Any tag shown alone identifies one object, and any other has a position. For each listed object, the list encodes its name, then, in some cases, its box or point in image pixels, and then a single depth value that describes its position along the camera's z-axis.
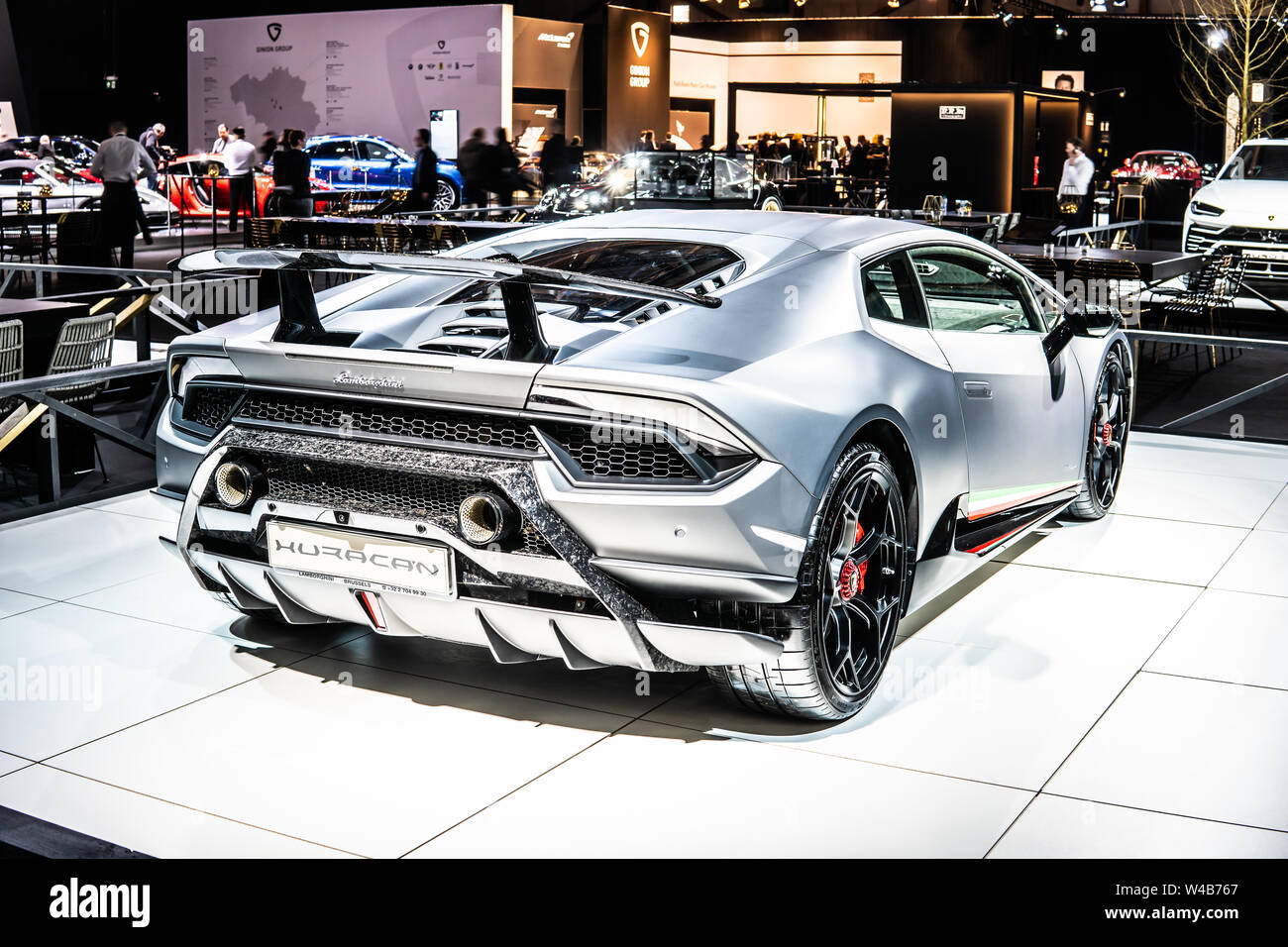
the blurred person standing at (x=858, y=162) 27.81
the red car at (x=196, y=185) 22.92
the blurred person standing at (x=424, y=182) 17.81
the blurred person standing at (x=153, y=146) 25.30
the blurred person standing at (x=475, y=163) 17.42
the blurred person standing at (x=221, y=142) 24.01
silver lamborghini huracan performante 3.23
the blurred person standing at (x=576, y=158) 20.22
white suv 14.31
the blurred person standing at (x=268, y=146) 21.35
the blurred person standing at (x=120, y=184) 15.42
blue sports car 23.77
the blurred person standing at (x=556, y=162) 19.53
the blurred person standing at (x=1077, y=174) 18.52
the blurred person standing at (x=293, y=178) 17.30
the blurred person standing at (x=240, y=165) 22.31
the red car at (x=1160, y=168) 29.00
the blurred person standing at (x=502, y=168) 17.56
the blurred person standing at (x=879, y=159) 30.23
